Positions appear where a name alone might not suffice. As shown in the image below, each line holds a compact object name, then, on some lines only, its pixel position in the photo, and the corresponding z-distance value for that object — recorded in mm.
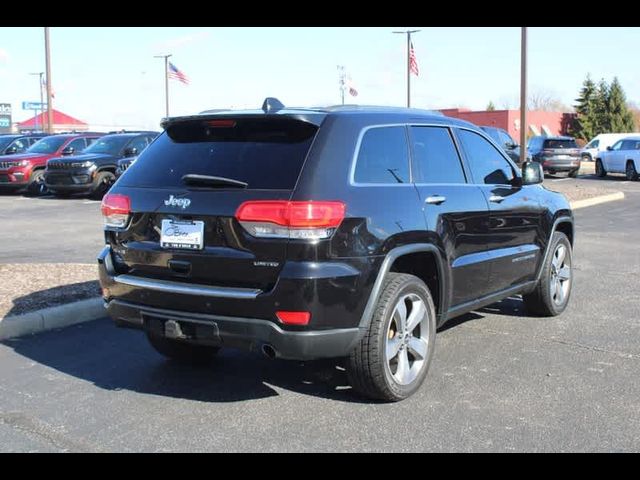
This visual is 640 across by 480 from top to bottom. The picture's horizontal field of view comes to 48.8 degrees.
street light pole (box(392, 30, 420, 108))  39950
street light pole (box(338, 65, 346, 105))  56875
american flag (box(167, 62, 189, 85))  37247
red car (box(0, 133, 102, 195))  19484
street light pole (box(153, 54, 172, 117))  52959
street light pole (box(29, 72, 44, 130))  84700
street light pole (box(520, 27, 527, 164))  20891
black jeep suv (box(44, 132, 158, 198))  18094
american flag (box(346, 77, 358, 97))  46438
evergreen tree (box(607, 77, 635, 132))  59875
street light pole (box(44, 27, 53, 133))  27797
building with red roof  99356
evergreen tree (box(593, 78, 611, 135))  60281
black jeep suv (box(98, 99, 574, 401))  3893
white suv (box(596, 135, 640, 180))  26844
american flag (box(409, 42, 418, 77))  37688
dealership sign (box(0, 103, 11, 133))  80938
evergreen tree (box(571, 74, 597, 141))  60500
